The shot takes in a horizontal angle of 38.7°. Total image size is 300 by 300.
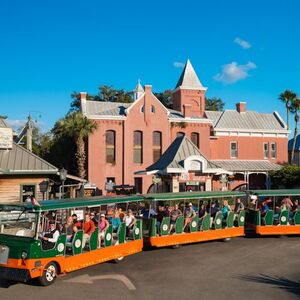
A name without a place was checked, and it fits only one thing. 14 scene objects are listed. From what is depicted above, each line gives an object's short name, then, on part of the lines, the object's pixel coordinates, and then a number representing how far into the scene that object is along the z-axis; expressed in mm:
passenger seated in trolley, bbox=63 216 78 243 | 12099
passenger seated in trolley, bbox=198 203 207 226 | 17000
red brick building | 41281
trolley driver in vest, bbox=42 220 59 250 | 10797
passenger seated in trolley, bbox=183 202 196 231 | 16484
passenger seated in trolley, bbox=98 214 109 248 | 13039
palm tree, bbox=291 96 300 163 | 48094
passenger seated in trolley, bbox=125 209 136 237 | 14570
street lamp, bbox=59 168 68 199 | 20984
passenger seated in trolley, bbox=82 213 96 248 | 12465
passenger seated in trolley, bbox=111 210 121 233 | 13959
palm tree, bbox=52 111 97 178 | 38344
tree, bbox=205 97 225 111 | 75000
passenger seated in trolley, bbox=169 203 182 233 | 16134
